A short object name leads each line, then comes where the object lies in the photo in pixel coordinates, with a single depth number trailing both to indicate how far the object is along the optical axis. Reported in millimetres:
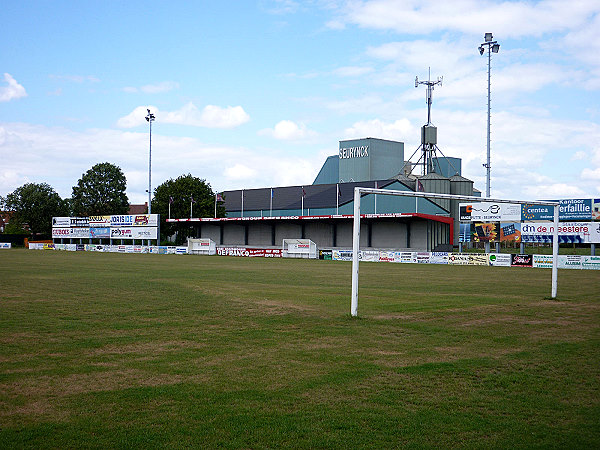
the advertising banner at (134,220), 77731
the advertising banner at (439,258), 52656
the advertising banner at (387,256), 57269
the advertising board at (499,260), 48219
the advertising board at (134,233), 78350
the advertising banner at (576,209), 49938
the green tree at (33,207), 107938
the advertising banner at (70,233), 88125
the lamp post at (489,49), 59938
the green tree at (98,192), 110875
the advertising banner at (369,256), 58344
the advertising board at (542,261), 45531
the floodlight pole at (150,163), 76625
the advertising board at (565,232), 47628
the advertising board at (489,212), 49531
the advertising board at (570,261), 44706
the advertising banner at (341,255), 59650
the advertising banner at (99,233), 84938
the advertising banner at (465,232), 87531
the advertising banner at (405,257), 55250
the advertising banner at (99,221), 85125
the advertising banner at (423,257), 53906
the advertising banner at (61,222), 90688
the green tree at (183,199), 88125
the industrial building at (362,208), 67062
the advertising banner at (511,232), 51825
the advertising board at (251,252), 68812
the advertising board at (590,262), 43062
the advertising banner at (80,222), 88181
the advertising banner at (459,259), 51381
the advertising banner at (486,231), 51875
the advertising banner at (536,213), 46153
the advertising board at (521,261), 46781
